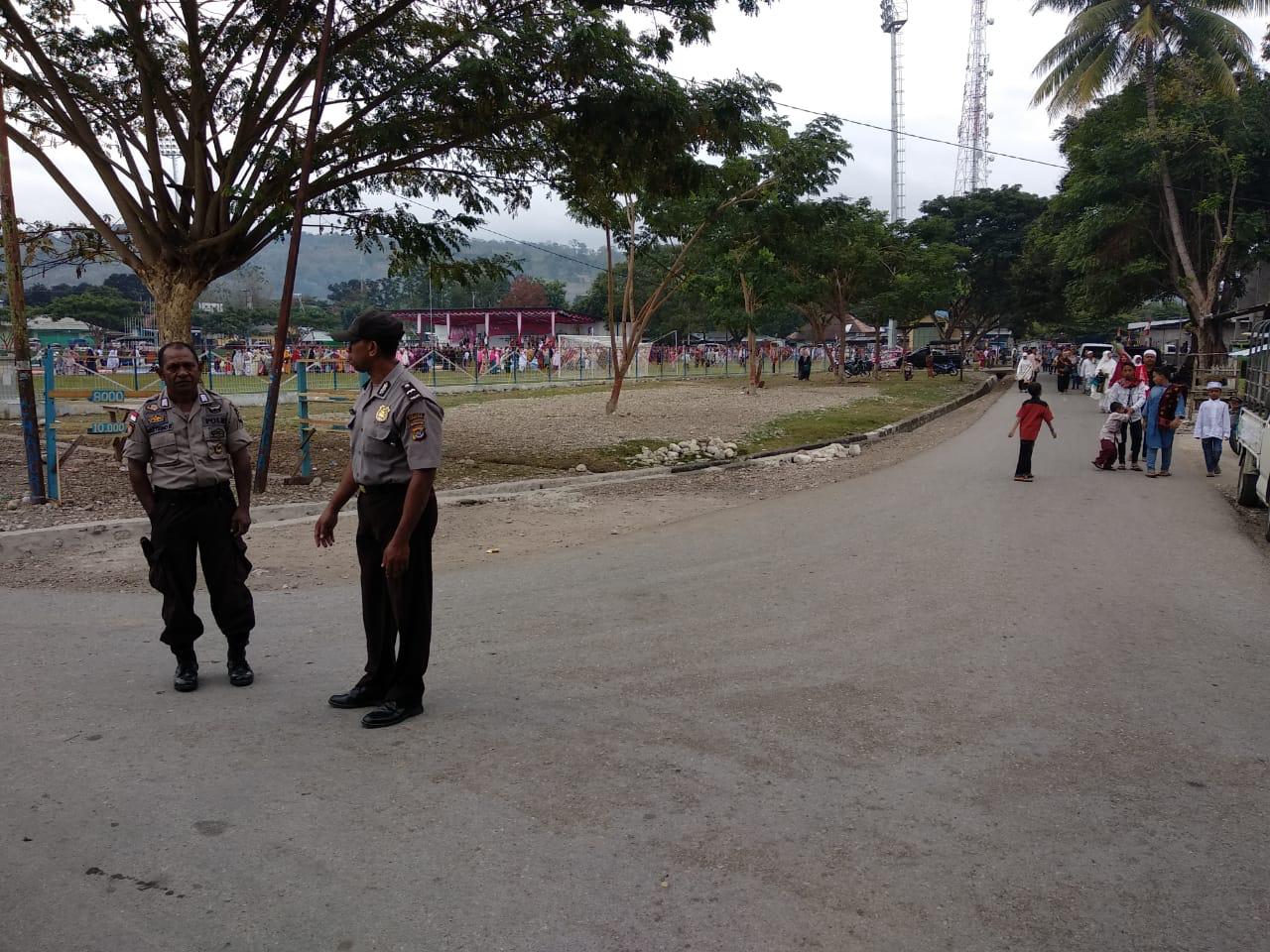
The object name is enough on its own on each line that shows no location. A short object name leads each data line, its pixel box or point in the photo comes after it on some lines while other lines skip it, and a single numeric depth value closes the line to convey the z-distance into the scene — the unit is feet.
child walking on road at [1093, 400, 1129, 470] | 42.16
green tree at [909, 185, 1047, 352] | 166.81
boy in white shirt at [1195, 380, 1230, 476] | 39.96
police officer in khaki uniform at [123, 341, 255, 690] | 14.66
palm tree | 85.05
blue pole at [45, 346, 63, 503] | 29.66
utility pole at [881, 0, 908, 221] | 191.21
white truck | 29.59
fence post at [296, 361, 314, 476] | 34.83
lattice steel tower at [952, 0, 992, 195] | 230.89
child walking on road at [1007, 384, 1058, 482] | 38.01
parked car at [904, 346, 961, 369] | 152.81
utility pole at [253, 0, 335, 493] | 30.40
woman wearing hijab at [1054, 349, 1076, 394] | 114.11
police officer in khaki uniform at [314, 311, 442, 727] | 12.63
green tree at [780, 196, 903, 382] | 95.04
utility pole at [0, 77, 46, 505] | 29.55
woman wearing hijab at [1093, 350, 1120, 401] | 80.16
